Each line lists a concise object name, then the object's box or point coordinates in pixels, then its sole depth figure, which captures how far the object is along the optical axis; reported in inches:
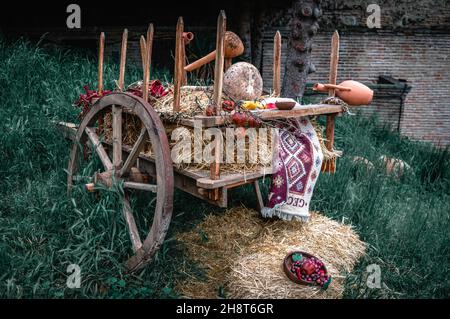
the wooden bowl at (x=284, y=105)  118.9
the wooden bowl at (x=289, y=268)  118.0
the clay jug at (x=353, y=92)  136.2
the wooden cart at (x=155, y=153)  110.8
